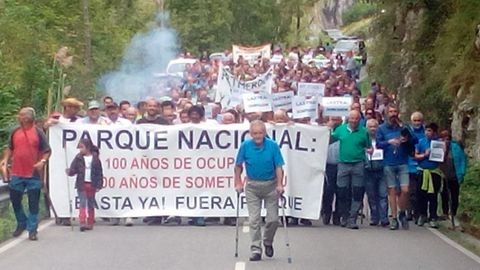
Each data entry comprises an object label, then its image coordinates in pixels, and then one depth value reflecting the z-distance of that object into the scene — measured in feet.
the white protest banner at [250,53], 146.30
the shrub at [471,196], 64.08
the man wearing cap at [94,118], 65.31
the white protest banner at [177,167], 63.57
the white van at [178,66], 142.47
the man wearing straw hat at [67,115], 64.18
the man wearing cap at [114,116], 65.77
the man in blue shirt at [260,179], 49.60
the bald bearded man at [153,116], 65.57
